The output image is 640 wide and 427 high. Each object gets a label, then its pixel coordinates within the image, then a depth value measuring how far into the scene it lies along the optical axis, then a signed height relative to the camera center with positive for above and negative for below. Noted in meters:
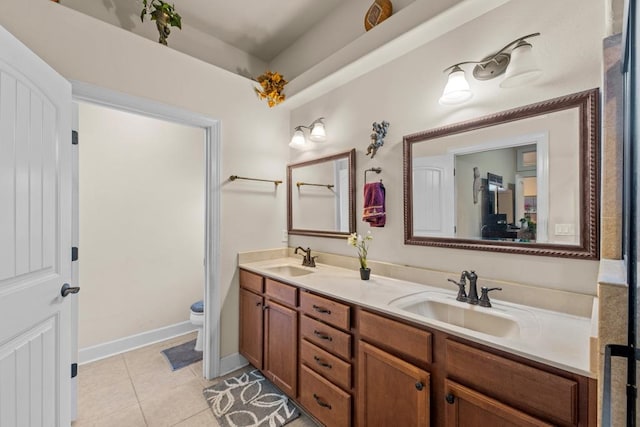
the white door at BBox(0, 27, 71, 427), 1.08 -0.12
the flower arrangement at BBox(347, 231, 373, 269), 1.92 -0.23
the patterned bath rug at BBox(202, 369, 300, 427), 1.74 -1.32
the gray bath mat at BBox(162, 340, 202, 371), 2.43 -1.34
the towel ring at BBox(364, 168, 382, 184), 2.02 +0.32
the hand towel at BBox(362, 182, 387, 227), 1.96 +0.05
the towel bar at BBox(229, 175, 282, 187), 2.37 +0.31
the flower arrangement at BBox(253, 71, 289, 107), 2.53 +1.16
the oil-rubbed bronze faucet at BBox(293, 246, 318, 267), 2.36 -0.41
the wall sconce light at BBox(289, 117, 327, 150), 2.39 +0.70
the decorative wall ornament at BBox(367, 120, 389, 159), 1.98 +0.56
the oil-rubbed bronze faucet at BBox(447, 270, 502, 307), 1.37 -0.40
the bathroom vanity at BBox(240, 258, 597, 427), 0.88 -0.60
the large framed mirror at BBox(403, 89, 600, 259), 1.21 +0.16
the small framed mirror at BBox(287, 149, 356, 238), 2.25 +0.14
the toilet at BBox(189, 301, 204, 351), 2.57 -1.01
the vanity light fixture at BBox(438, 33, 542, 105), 1.30 +0.74
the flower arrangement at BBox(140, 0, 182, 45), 1.96 +1.42
